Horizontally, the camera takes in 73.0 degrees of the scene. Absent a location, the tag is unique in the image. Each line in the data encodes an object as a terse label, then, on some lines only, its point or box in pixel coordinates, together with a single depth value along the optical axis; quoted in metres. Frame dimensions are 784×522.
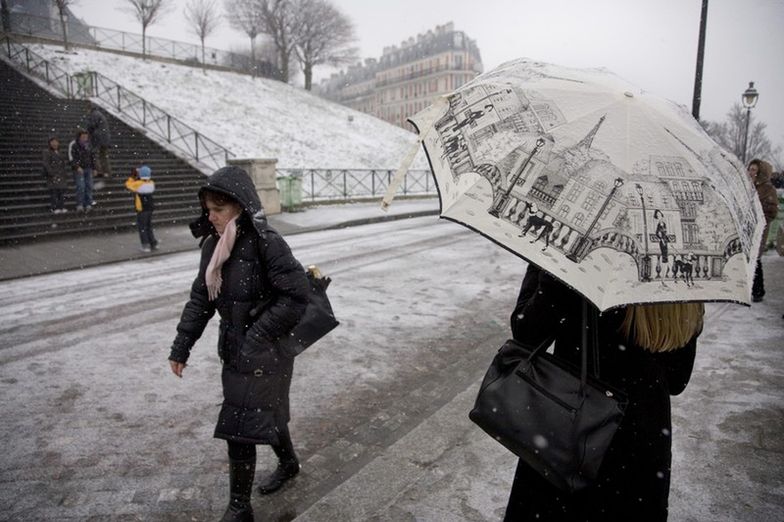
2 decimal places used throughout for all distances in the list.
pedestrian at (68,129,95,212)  13.80
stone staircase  13.08
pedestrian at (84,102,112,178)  15.98
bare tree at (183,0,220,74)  49.38
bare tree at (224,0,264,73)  52.12
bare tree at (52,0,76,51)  32.84
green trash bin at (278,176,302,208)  18.95
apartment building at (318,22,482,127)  82.19
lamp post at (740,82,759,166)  19.17
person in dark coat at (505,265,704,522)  1.87
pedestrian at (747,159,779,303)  7.09
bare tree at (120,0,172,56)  41.22
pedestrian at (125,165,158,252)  11.49
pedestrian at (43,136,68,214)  13.19
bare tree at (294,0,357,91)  54.44
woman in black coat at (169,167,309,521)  2.71
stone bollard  17.06
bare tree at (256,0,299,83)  52.12
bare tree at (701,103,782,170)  53.66
